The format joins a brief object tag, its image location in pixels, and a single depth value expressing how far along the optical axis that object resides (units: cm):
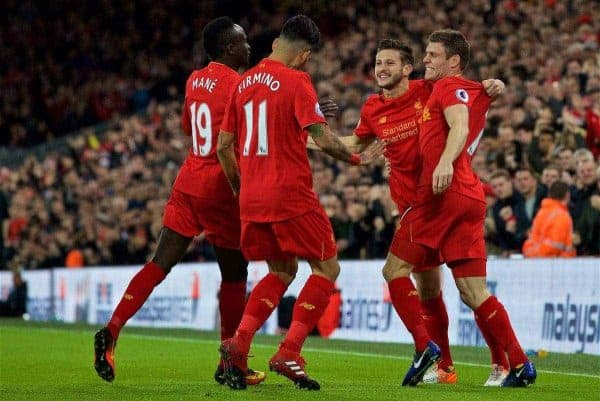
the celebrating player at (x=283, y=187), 1495
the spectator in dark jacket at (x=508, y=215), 2830
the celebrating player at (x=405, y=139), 1650
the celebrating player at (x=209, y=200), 1694
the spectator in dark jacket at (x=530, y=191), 2787
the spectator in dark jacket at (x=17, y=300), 4683
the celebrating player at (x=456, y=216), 1567
